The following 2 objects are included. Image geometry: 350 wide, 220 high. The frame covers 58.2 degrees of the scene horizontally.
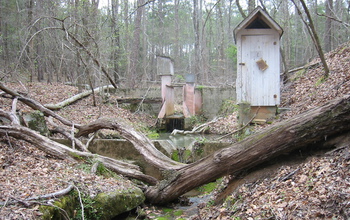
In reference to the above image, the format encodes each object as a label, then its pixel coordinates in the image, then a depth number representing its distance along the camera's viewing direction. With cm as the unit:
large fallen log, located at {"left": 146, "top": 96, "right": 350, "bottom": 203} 473
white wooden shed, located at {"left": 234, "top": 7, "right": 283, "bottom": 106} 920
